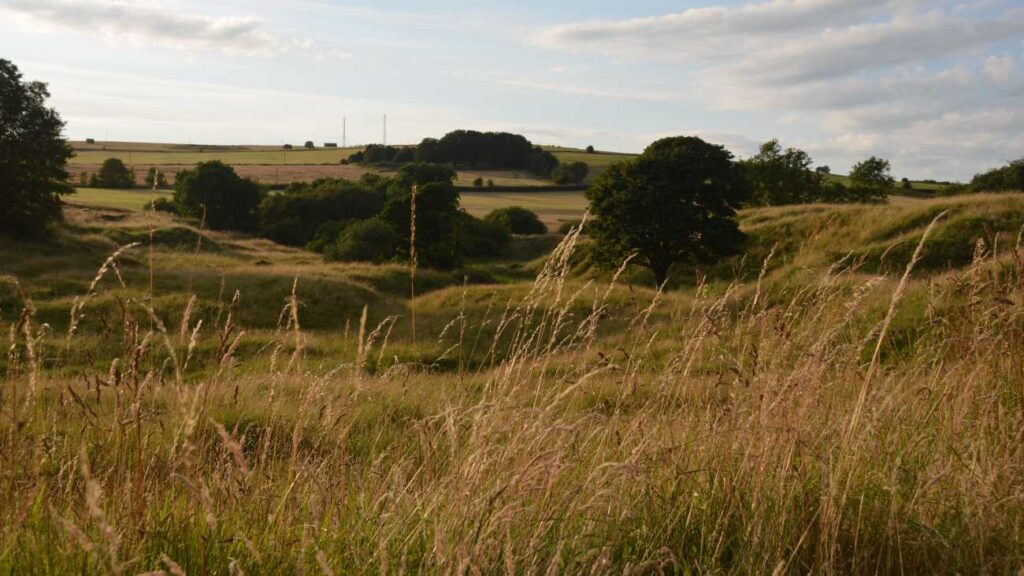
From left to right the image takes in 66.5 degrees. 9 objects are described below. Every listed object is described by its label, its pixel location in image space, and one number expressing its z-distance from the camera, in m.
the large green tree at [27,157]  43.94
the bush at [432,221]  55.81
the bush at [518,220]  72.88
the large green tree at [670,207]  38.72
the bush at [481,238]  64.25
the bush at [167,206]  73.00
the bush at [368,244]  57.31
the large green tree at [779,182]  68.06
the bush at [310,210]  73.00
